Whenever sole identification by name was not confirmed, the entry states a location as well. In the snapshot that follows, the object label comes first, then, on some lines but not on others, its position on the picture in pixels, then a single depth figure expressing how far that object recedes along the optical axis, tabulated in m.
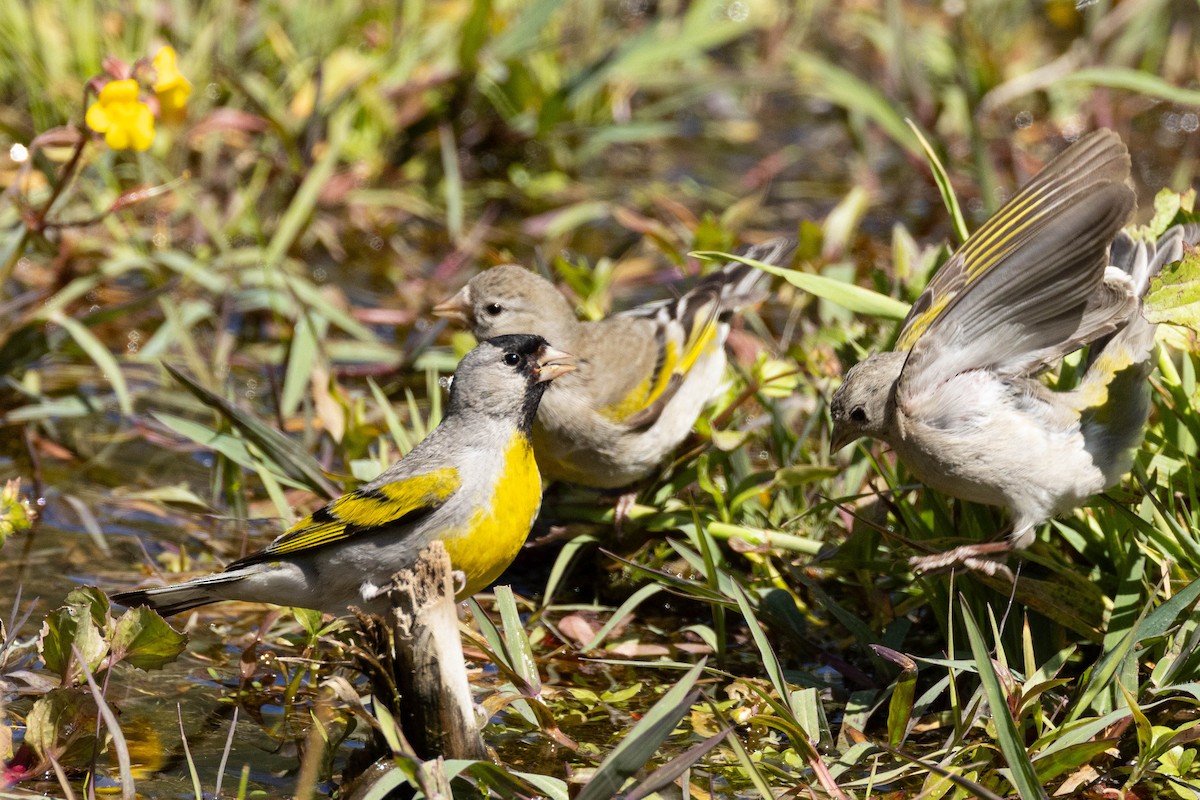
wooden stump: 6.80
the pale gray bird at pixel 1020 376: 7.54
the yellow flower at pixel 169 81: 9.29
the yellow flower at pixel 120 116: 9.21
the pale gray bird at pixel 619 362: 10.22
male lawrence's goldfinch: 7.98
